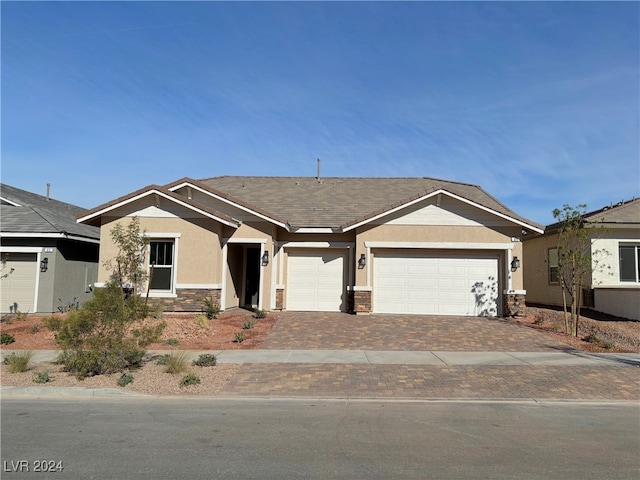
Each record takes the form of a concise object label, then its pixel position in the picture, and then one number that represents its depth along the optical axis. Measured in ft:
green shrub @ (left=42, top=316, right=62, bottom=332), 30.14
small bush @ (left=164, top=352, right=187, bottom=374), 31.35
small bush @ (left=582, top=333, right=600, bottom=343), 42.87
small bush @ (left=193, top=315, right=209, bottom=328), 45.91
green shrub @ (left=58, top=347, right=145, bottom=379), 29.81
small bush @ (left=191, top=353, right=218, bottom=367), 33.39
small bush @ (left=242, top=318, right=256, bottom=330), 47.24
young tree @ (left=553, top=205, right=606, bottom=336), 46.39
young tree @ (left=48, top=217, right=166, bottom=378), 30.12
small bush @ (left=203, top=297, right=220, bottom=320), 51.55
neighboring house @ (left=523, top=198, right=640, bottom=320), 57.93
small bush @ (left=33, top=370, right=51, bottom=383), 28.63
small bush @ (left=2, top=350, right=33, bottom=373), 30.96
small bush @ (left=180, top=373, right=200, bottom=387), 28.58
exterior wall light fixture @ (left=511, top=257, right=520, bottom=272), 55.72
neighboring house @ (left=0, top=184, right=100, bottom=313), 58.44
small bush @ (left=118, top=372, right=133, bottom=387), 28.22
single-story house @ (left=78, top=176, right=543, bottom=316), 55.01
